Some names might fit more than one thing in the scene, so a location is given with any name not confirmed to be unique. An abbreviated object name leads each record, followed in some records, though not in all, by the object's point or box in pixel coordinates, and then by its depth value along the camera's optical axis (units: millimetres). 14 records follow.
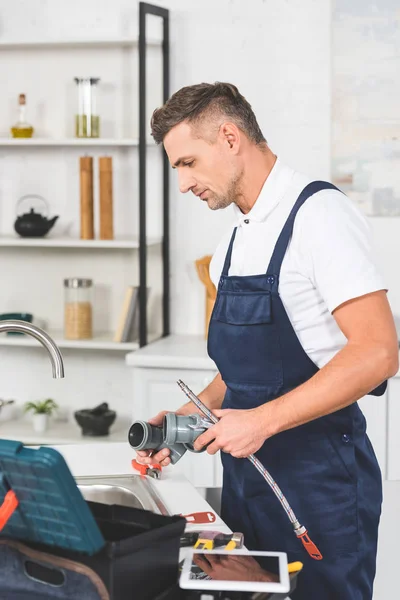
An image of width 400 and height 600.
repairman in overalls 1867
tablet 1299
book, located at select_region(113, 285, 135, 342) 3891
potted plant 4117
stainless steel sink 1958
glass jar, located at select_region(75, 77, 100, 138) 3906
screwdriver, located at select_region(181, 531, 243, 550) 1570
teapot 4004
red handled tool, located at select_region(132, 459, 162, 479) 2062
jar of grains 3961
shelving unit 3697
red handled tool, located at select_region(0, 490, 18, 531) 1256
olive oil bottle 4039
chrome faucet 1651
